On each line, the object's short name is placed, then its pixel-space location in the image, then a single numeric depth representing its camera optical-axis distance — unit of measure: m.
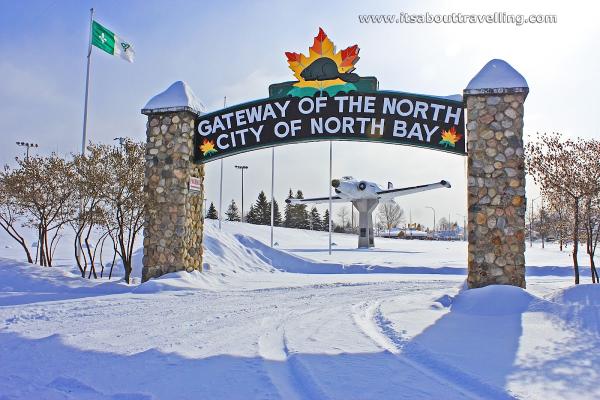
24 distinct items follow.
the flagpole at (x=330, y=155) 27.70
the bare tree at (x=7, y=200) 12.38
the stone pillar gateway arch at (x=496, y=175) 8.56
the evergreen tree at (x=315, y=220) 77.12
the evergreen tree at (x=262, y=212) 70.61
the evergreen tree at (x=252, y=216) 71.50
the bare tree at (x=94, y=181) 10.36
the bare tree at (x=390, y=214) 101.19
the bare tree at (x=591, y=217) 11.28
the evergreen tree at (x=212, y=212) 69.92
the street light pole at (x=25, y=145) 39.99
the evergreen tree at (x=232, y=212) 78.81
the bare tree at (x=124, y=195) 10.53
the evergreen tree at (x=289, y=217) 73.69
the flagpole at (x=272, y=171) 29.23
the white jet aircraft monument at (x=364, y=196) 36.66
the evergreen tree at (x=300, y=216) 73.75
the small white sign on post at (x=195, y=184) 11.02
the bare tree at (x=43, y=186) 11.84
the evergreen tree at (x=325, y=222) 80.61
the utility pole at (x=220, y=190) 28.10
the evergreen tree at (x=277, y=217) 73.88
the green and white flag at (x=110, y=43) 15.99
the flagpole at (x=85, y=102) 12.58
